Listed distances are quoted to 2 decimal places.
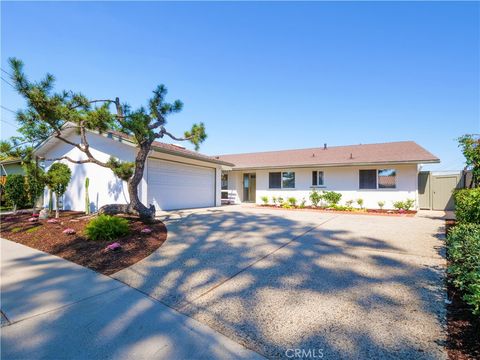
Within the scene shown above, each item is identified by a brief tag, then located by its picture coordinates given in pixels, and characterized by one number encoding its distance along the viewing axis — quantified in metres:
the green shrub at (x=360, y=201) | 14.04
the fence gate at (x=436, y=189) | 13.34
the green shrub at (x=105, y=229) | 6.10
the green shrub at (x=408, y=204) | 12.89
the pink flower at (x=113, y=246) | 5.30
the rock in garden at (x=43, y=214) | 9.80
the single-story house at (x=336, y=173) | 13.39
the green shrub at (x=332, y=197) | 14.53
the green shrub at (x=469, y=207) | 5.80
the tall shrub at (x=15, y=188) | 12.81
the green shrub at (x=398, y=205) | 12.97
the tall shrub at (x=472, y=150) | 6.52
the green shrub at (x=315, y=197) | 15.00
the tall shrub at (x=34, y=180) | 10.09
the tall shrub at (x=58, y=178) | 10.16
